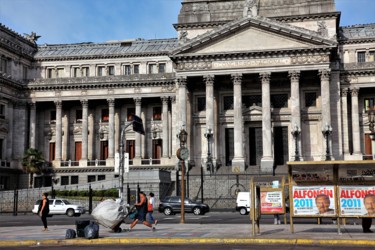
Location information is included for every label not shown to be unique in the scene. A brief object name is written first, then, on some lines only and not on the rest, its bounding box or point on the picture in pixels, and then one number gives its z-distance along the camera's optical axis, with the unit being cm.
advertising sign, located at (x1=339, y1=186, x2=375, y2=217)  2241
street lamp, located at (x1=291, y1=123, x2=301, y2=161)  5953
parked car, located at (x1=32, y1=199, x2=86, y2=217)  4675
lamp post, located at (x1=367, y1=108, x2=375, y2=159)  3154
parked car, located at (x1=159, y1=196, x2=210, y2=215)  4391
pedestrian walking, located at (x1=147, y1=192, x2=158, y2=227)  2752
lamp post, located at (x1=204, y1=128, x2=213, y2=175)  5994
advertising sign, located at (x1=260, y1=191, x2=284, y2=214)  2508
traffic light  3589
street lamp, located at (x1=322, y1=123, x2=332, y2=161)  5659
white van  4418
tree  6900
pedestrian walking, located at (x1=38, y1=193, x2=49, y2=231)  2628
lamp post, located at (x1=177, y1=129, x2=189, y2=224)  2973
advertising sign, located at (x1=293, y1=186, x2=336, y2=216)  2272
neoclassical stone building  6159
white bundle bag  2367
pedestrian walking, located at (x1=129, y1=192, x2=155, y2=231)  2558
